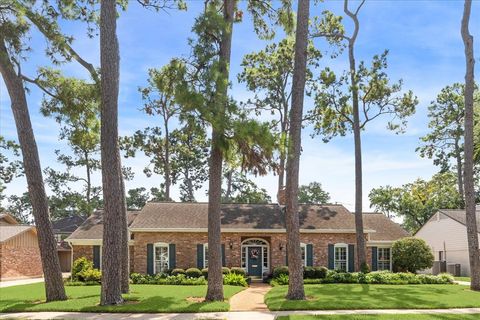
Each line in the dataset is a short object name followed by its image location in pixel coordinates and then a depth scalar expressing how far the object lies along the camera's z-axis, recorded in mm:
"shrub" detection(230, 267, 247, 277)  23156
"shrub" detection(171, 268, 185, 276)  23125
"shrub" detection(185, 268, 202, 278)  22844
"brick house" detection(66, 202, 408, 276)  24703
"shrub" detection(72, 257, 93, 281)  22453
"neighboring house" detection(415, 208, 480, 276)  29312
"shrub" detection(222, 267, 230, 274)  22734
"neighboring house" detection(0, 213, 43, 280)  28728
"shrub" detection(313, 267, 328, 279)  22297
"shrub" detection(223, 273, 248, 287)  20281
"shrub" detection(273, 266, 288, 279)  22531
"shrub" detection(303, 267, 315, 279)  22250
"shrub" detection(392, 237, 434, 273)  25266
